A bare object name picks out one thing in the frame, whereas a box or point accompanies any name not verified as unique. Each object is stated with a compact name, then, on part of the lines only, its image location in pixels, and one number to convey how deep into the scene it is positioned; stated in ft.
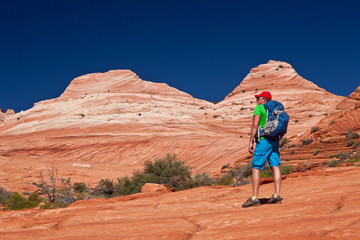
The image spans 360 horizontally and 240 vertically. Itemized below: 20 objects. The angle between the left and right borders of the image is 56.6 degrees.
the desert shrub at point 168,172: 52.29
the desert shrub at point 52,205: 35.33
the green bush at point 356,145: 54.90
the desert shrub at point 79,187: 61.66
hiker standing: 16.89
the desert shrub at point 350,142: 59.43
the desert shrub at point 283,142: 87.42
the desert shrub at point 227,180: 44.48
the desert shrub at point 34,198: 45.32
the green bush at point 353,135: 61.57
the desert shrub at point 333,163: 44.61
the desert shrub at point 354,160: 40.93
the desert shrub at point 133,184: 49.02
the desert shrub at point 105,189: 52.34
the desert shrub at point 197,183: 45.35
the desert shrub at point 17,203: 38.75
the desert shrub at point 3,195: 48.69
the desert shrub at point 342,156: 49.33
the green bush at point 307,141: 73.36
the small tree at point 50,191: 41.98
